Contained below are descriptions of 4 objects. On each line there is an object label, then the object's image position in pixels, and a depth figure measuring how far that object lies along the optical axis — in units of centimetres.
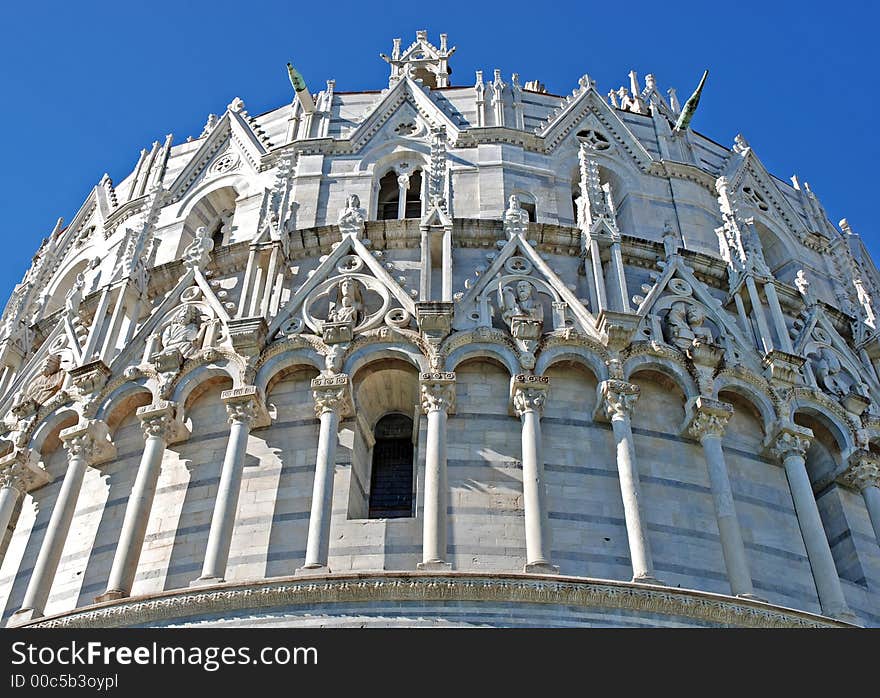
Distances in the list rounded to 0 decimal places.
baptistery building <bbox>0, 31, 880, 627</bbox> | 1461
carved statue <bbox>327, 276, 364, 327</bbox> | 1744
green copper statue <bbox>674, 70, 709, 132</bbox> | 2406
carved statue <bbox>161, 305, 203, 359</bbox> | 1794
